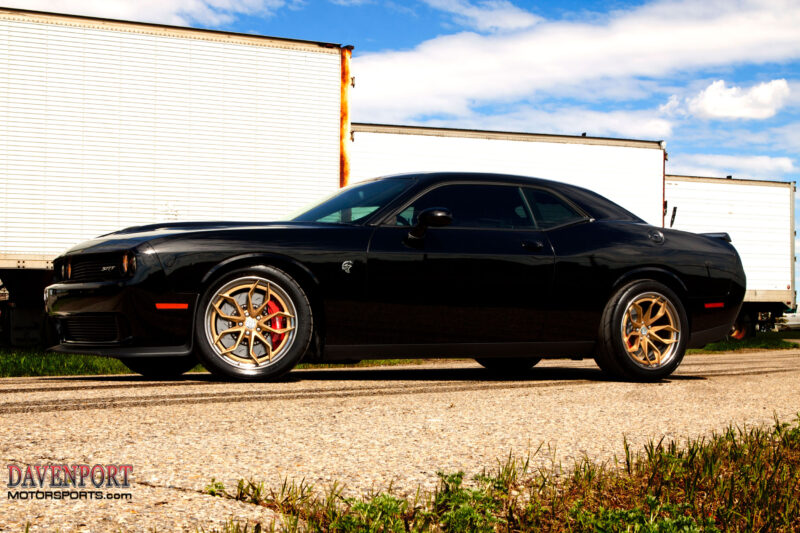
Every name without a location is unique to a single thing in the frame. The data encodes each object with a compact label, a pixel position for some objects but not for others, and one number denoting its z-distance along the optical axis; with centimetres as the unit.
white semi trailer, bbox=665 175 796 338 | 2023
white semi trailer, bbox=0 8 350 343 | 1184
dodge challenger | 550
